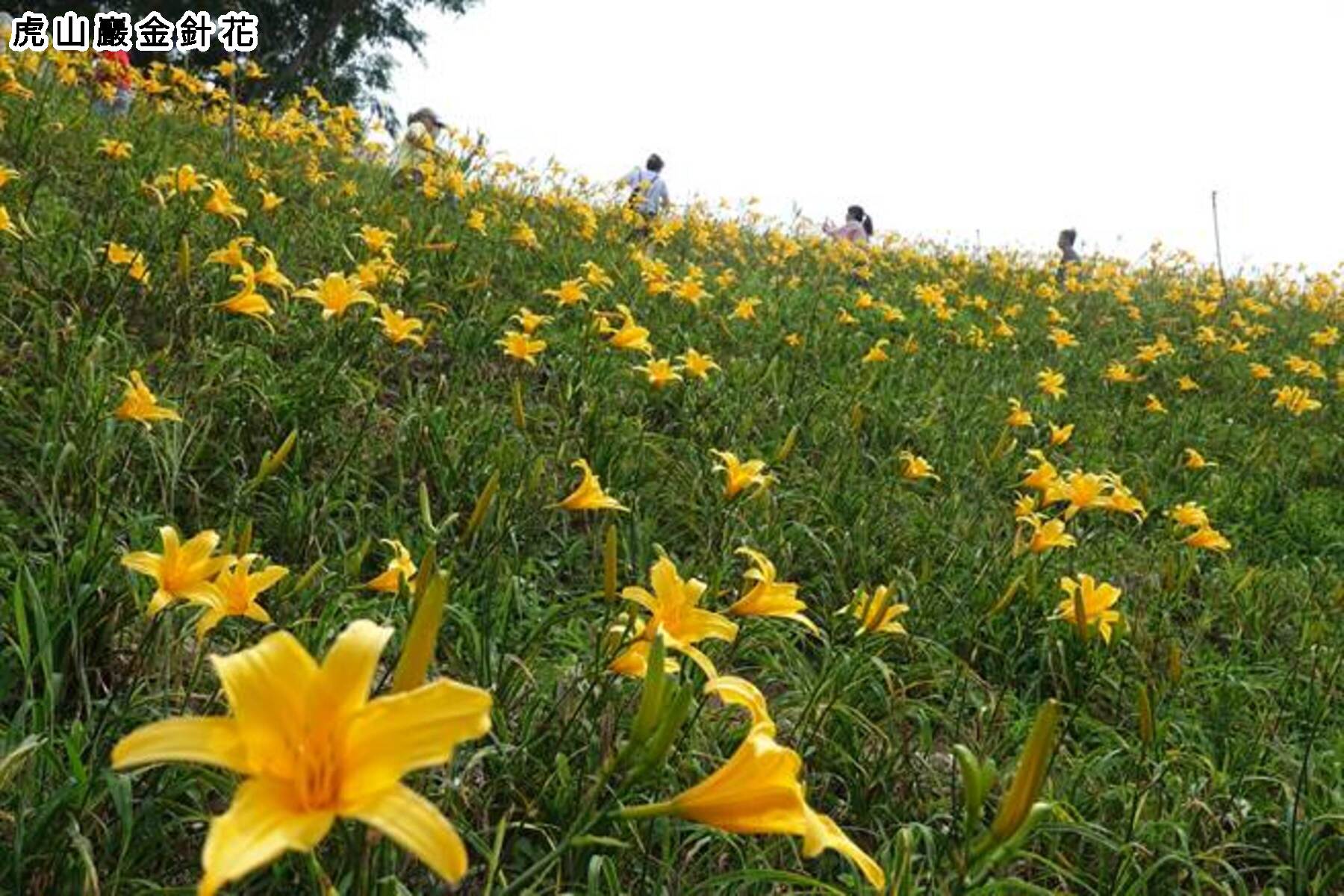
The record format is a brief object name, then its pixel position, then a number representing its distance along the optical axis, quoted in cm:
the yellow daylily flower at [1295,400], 525
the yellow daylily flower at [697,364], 352
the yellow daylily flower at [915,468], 351
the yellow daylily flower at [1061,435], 374
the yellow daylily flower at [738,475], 246
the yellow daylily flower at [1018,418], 375
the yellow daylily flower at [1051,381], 478
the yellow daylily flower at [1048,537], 283
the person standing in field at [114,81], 593
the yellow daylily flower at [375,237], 388
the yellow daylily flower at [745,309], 502
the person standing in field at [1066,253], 1062
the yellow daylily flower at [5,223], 273
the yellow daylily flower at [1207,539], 331
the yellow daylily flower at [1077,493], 292
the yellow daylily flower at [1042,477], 314
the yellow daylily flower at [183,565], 148
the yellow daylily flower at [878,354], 471
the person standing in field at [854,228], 1173
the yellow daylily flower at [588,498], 229
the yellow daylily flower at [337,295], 291
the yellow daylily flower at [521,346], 318
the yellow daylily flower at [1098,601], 244
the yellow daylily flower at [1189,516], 346
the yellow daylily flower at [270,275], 296
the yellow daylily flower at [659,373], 345
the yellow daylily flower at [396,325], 300
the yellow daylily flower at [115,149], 402
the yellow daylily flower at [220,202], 349
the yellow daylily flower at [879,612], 195
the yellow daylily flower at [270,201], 412
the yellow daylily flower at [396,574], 171
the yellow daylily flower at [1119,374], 542
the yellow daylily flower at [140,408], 220
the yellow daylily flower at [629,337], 351
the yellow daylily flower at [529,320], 342
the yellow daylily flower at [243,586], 156
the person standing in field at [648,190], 816
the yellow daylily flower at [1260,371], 633
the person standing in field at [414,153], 638
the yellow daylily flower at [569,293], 390
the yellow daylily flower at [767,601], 183
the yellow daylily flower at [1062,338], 609
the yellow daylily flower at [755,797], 107
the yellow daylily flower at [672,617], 155
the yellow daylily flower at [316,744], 78
